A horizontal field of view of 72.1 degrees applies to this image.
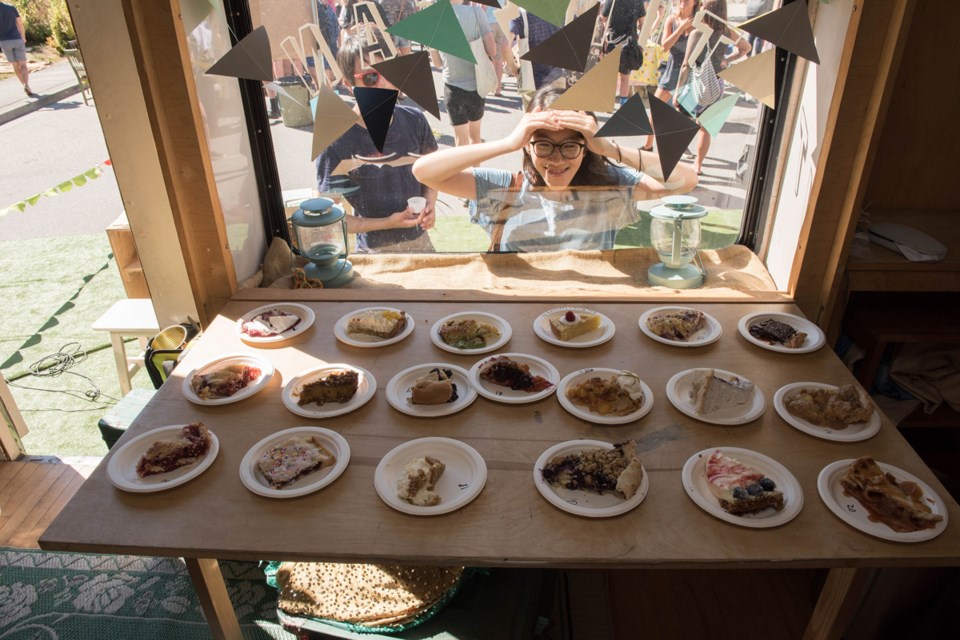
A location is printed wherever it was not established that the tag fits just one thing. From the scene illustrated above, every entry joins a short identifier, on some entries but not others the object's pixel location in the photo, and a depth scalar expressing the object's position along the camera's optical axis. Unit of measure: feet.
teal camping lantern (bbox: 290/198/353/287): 7.70
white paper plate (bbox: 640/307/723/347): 6.10
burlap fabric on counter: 7.85
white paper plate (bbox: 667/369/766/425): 5.12
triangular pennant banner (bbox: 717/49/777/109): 6.39
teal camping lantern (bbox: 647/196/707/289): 7.59
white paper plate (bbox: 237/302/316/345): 6.28
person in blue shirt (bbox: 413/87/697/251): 7.43
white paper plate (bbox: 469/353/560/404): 5.38
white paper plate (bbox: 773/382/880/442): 4.91
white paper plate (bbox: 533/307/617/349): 6.13
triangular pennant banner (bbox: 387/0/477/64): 5.84
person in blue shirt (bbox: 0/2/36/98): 7.61
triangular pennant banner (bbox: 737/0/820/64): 5.74
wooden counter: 4.03
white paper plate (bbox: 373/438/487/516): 4.35
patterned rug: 6.66
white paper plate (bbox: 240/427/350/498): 4.49
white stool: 8.59
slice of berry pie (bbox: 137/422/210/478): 4.74
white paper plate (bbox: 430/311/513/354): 6.10
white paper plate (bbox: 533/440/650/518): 4.26
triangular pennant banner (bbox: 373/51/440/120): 6.23
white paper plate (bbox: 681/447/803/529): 4.19
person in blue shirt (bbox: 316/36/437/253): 7.19
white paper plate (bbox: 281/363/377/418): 5.28
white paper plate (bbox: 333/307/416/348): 6.19
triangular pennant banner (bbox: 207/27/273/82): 6.09
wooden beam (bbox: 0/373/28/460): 8.29
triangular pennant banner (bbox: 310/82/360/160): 6.66
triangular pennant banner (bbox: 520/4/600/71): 5.84
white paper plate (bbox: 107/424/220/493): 4.55
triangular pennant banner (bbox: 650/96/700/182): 6.67
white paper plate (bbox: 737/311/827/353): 6.03
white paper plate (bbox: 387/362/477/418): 5.26
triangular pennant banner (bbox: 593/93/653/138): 6.59
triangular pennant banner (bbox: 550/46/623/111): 6.19
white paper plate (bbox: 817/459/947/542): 4.06
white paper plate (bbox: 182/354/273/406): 5.45
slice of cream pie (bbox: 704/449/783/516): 4.25
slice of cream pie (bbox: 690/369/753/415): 5.22
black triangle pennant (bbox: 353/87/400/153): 6.52
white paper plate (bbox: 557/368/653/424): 5.13
